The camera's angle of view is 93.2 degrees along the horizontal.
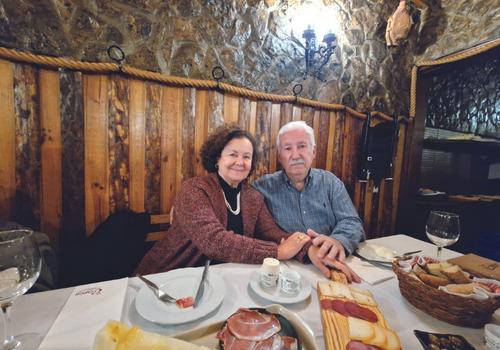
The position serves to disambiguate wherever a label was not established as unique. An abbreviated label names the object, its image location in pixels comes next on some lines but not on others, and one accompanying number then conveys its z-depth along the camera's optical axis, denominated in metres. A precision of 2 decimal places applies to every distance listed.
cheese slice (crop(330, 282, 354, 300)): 0.77
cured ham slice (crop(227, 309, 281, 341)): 0.53
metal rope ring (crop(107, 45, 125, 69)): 1.60
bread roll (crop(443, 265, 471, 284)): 0.76
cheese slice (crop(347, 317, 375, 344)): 0.60
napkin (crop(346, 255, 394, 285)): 0.96
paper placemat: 0.57
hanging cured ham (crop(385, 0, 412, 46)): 2.46
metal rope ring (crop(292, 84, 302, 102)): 2.28
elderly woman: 1.10
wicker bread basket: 0.68
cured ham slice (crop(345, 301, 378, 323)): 0.68
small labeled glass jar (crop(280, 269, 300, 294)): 0.83
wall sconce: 2.20
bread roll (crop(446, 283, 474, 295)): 0.71
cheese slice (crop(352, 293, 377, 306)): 0.75
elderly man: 1.67
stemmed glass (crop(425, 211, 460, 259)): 1.02
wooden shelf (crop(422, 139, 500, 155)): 3.45
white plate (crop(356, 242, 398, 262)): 1.13
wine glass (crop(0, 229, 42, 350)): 0.55
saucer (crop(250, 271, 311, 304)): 0.77
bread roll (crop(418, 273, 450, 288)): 0.76
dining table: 0.64
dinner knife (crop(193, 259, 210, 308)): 0.74
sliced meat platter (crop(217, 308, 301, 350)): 0.51
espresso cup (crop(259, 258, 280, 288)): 0.87
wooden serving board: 0.59
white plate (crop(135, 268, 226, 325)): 0.67
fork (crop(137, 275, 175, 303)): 0.74
